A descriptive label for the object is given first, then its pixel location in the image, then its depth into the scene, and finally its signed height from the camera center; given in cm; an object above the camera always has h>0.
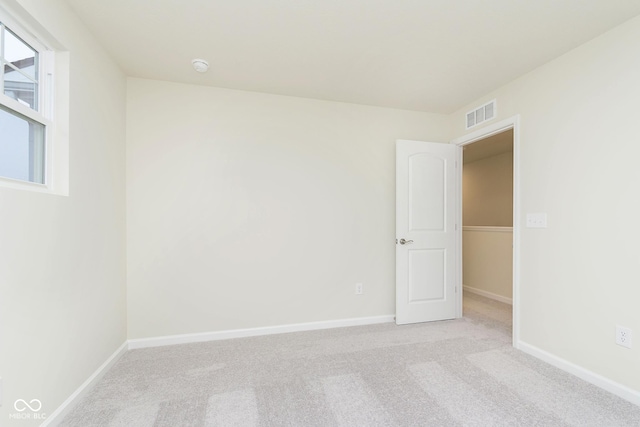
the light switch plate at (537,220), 234 -4
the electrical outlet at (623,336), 182 -79
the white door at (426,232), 316 -20
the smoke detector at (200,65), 230 +122
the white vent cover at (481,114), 284 +105
